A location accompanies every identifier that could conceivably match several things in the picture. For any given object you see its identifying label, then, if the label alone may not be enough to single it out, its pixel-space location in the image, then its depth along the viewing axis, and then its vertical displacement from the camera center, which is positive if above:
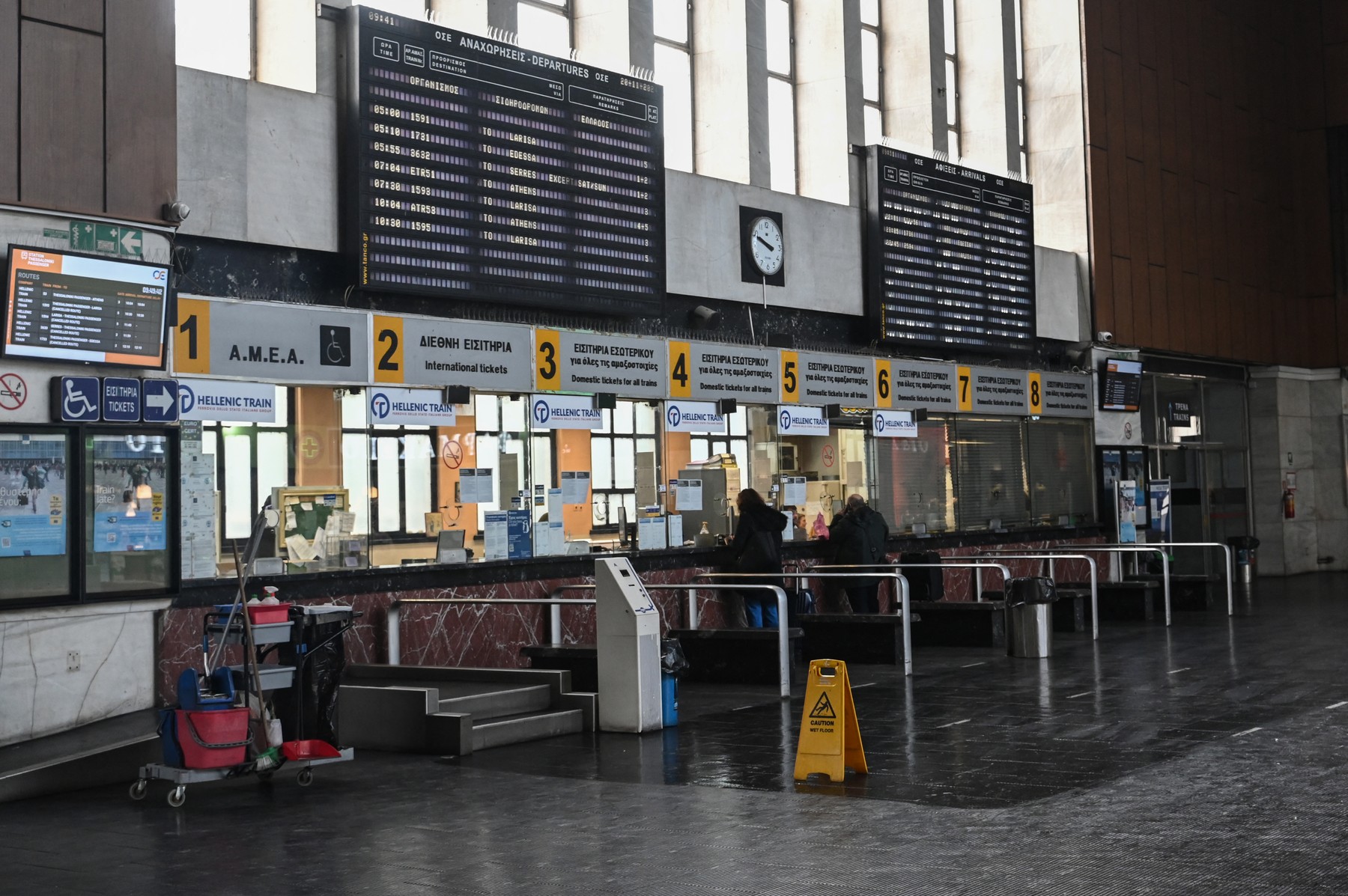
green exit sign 9.61 +1.92
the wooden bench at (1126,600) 17.53 -0.98
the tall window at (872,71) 18.75 +5.64
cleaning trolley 7.78 -0.92
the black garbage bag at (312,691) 8.47 -0.90
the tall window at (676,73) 15.77 +4.76
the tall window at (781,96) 17.11 +4.88
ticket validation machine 9.82 -0.82
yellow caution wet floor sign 7.86 -1.10
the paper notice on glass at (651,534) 14.12 -0.08
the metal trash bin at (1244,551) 23.53 -0.57
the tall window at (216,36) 11.38 +3.81
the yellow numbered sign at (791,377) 15.76 +1.53
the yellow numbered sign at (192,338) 10.36 +1.35
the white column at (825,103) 17.16 +4.80
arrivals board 17.17 +3.17
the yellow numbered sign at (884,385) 17.11 +1.54
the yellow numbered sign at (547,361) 12.94 +1.44
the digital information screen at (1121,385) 21.09 +1.86
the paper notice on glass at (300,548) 11.16 -0.12
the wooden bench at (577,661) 11.65 -1.04
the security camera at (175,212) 10.08 +2.16
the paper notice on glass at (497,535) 12.62 -0.06
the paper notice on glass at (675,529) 14.46 -0.04
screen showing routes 9.20 +1.43
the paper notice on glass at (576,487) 13.37 +0.35
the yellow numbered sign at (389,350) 11.72 +1.40
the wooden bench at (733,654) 12.35 -1.09
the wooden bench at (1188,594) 18.69 -0.97
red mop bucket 7.77 -1.06
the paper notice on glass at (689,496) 14.60 +0.28
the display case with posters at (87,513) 9.25 +0.14
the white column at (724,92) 15.98 +4.59
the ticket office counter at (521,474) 11.04 +0.47
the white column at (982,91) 20.38 +5.80
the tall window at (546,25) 14.11 +4.76
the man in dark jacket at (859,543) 15.05 -0.22
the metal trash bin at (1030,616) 13.41 -0.88
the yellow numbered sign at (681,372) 14.42 +1.47
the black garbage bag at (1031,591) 13.34 -0.64
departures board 11.59 +2.95
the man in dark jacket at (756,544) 13.89 -0.20
